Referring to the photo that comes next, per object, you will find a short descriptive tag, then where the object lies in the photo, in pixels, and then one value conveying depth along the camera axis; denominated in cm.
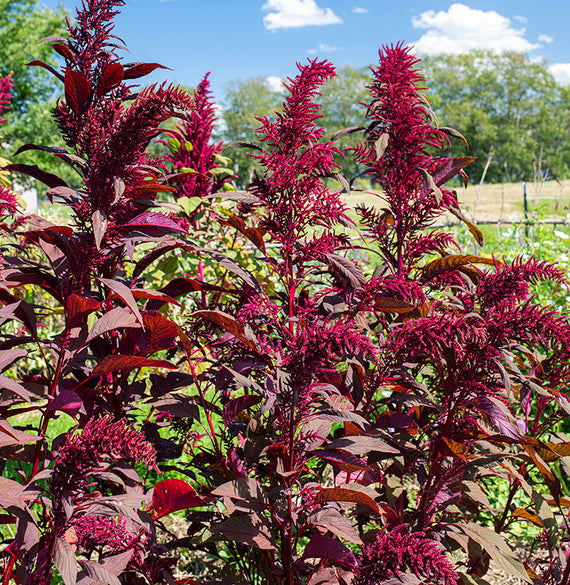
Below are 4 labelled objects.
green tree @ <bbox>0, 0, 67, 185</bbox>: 2109
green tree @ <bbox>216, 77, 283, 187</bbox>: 6150
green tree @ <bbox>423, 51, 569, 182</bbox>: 6372
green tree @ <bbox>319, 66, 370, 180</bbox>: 7538
